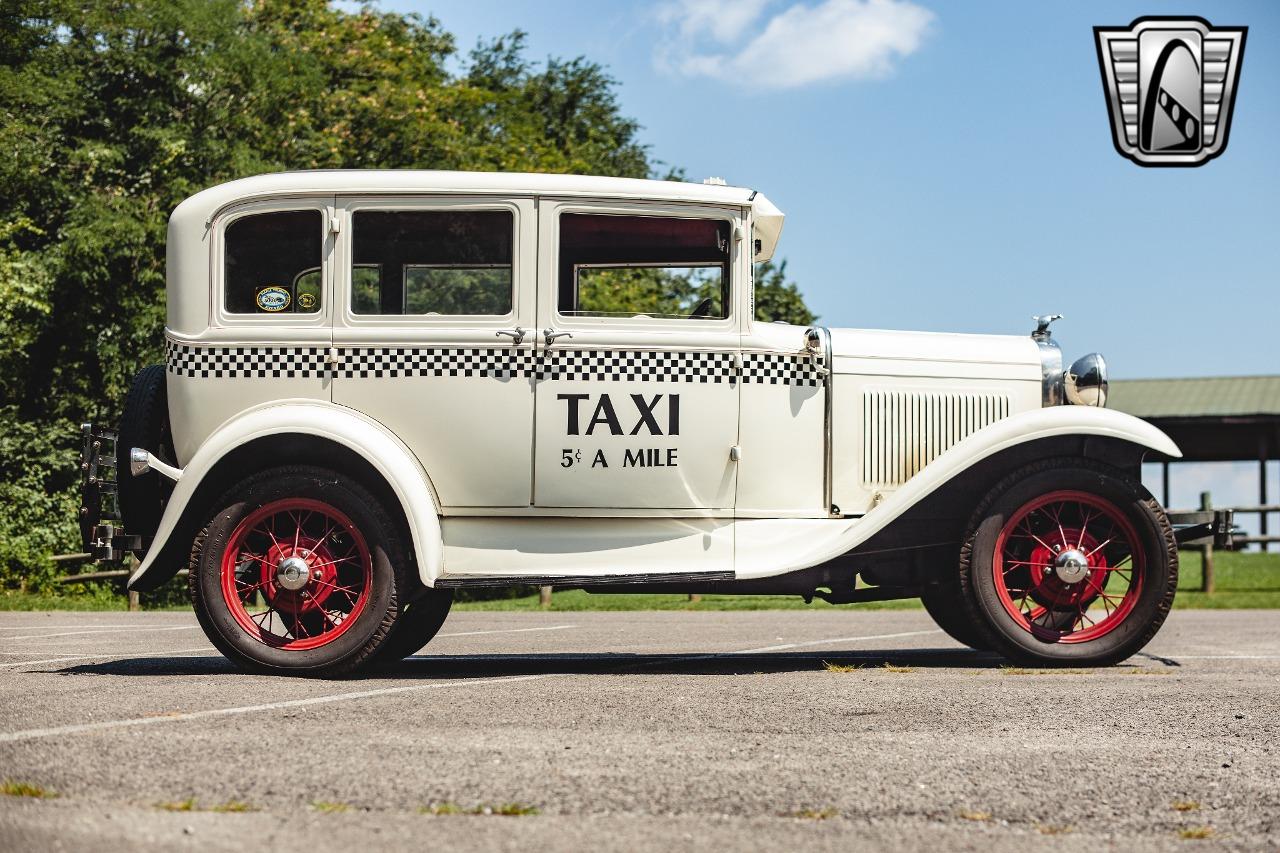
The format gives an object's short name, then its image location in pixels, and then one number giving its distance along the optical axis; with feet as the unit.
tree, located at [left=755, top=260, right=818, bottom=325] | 95.91
